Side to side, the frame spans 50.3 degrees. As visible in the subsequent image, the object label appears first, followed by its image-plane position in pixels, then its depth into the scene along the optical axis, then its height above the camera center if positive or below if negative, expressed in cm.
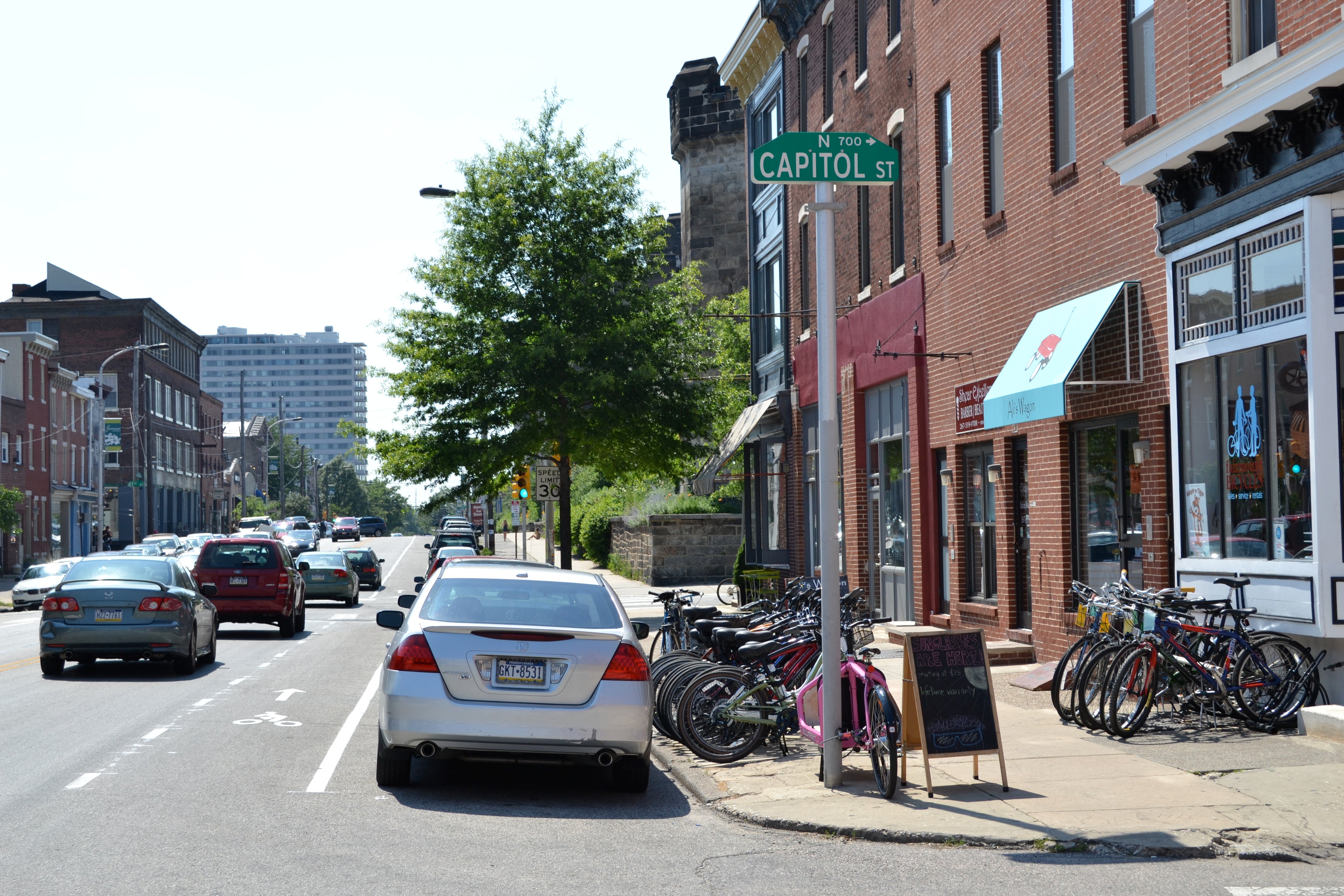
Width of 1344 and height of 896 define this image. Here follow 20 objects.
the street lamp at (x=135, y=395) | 5688 +562
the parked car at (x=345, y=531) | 10000 -115
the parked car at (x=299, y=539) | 6794 -119
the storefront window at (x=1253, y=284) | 1059 +174
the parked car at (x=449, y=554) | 3394 -106
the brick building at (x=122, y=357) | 8850 +1031
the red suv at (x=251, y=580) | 2450 -111
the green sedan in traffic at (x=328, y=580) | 3650 -166
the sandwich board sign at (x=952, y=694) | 884 -119
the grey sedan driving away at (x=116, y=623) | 1656 -122
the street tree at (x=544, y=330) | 3038 +390
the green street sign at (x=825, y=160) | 952 +232
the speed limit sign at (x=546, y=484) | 3092 +59
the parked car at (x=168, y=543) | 5281 -98
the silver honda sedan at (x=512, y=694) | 881 -114
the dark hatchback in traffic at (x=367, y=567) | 4662 -174
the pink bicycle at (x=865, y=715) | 875 -136
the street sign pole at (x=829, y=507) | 905 -1
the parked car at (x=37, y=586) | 3869 -180
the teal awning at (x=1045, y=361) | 1370 +144
